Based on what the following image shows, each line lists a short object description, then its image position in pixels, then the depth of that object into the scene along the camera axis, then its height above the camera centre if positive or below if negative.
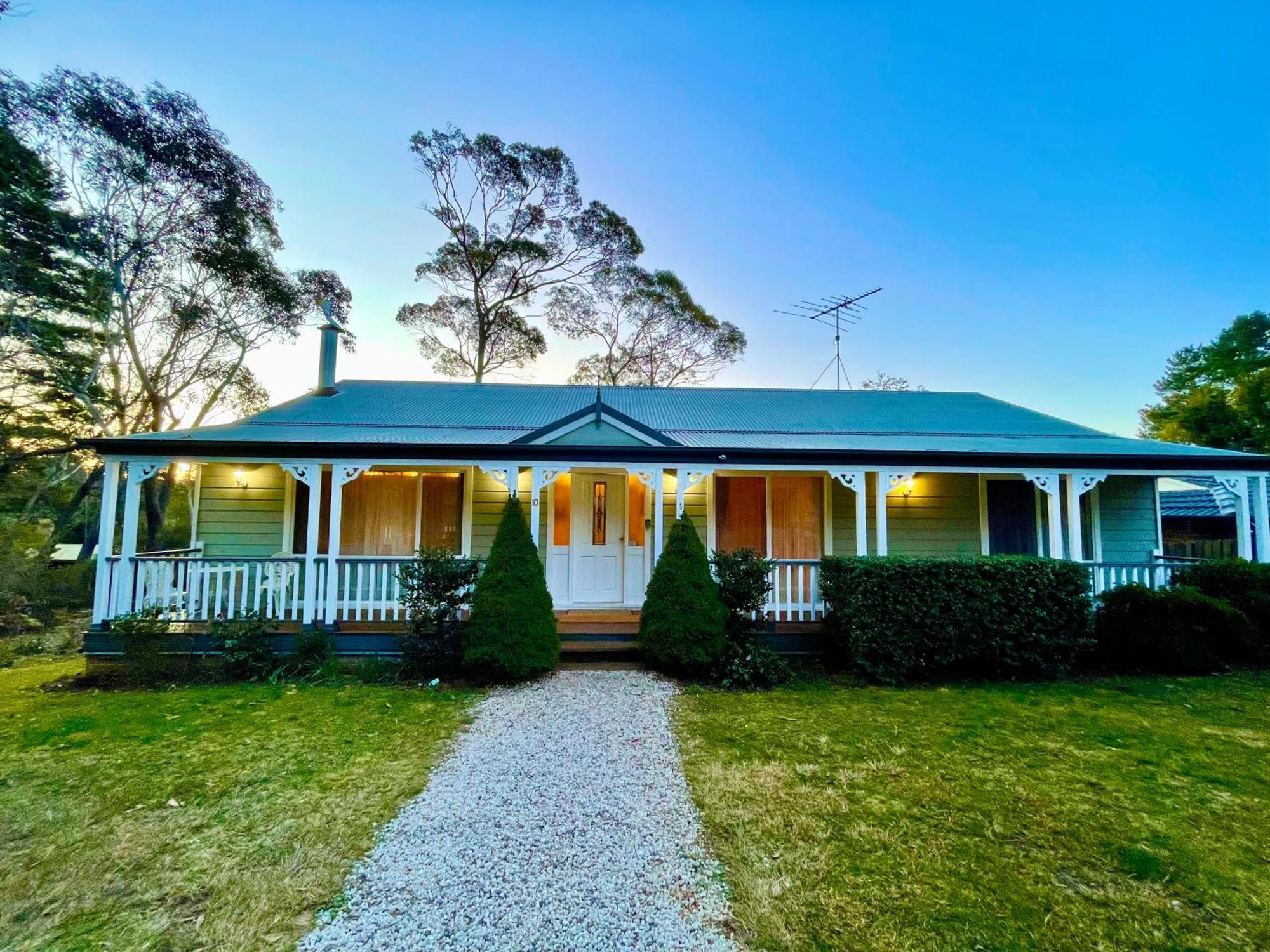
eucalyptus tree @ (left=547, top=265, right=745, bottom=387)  21.20 +8.05
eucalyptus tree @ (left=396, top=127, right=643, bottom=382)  19.33 +10.81
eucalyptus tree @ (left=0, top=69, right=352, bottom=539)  13.14 +7.96
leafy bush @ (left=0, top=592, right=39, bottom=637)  10.01 -1.80
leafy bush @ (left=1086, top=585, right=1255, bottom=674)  6.29 -1.27
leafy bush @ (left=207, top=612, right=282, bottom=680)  6.16 -1.46
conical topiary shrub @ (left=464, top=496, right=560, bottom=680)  5.73 -1.04
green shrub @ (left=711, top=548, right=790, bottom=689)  6.04 -0.91
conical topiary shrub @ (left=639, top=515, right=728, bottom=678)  5.93 -1.02
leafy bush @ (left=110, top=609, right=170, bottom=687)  5.93 -1.41
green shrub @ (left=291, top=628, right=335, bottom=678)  6.27 -1.54
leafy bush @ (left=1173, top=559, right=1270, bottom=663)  6.62 -0.78
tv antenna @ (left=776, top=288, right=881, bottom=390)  12.70 +5.30
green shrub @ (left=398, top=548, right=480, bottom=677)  6.10 -0.96
